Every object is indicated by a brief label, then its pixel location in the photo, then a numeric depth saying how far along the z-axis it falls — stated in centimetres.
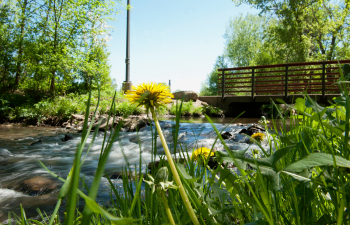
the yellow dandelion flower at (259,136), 152
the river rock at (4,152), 435
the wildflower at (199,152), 110
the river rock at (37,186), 264
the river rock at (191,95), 1634
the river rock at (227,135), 550
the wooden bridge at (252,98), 1401
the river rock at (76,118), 977
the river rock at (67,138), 626
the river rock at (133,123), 826
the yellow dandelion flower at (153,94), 60
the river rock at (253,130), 566
